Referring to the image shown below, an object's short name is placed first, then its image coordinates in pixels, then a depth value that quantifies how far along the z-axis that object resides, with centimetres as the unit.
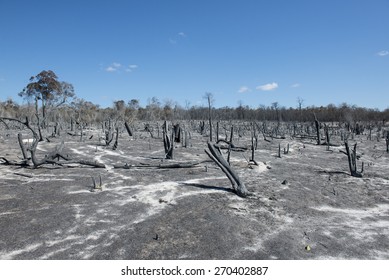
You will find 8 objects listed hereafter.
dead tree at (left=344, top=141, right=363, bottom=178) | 1471
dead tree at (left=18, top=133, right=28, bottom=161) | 1592
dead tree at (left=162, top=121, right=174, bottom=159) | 1882
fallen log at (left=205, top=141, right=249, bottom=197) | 1083
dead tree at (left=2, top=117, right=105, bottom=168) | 1480
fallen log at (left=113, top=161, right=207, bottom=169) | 1549
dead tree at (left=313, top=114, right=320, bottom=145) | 2974
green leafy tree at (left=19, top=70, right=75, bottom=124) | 4941
